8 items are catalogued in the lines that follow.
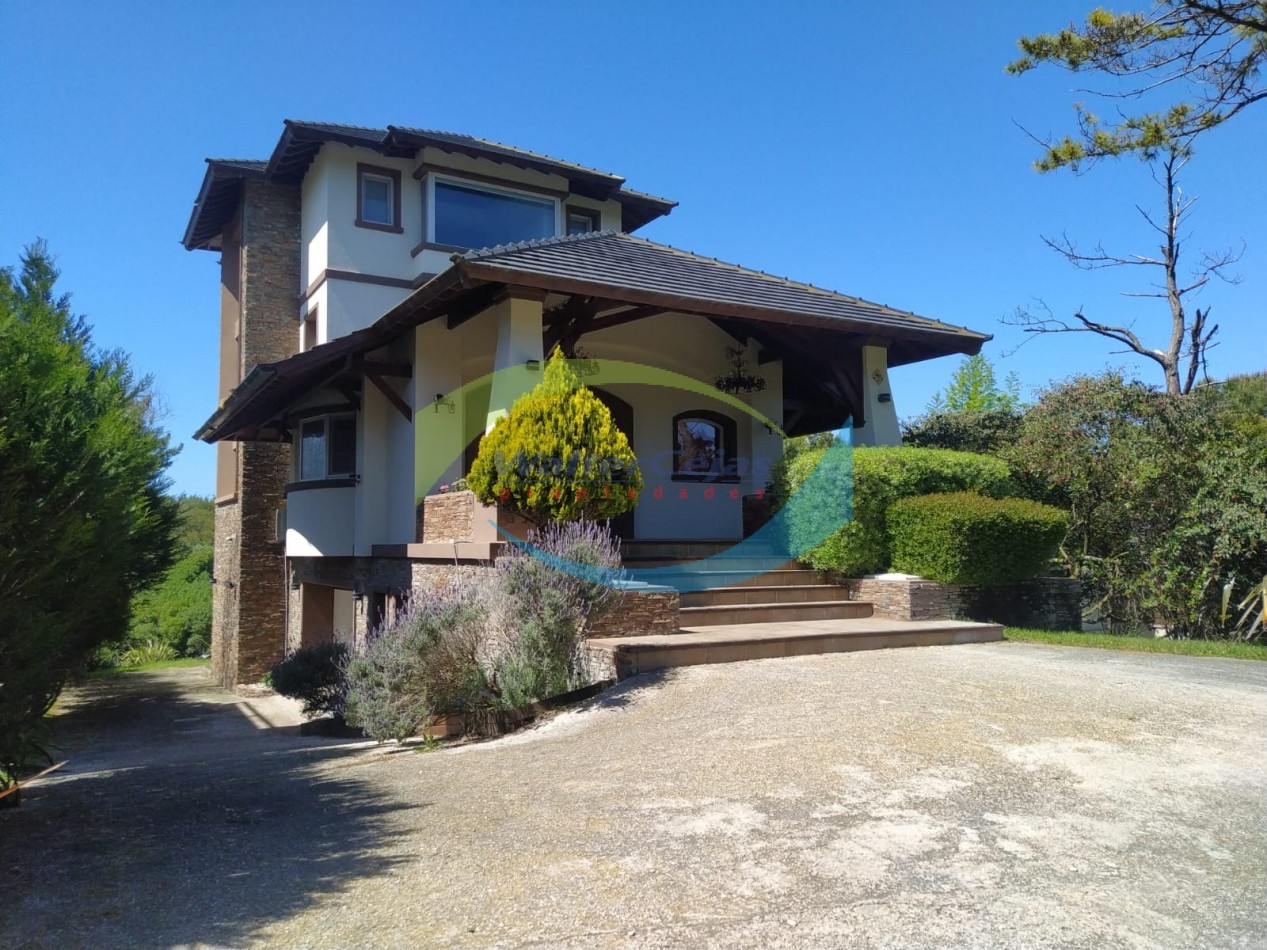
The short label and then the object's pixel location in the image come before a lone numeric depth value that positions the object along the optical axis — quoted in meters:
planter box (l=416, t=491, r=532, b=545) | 8.77
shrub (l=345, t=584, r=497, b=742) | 7.25
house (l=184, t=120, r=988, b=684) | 10.97
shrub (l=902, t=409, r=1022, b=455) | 15.47
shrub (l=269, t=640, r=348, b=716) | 10.73
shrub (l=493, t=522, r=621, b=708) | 7.31
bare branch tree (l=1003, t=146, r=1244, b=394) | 20.88
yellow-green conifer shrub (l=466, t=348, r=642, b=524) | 8.45
